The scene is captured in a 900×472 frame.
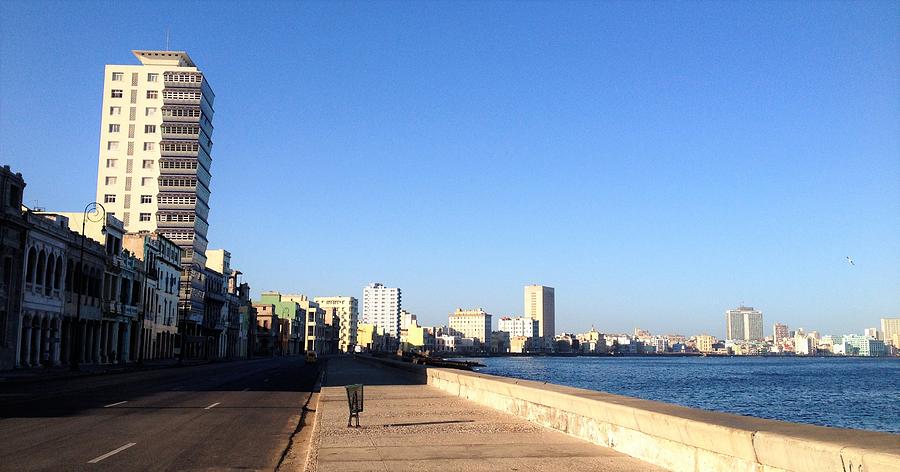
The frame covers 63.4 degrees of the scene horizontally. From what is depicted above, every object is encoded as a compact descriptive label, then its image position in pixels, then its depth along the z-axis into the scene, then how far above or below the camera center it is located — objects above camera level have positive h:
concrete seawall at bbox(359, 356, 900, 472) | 6.55 -1.27
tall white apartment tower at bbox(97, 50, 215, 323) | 129.50 +30.96
